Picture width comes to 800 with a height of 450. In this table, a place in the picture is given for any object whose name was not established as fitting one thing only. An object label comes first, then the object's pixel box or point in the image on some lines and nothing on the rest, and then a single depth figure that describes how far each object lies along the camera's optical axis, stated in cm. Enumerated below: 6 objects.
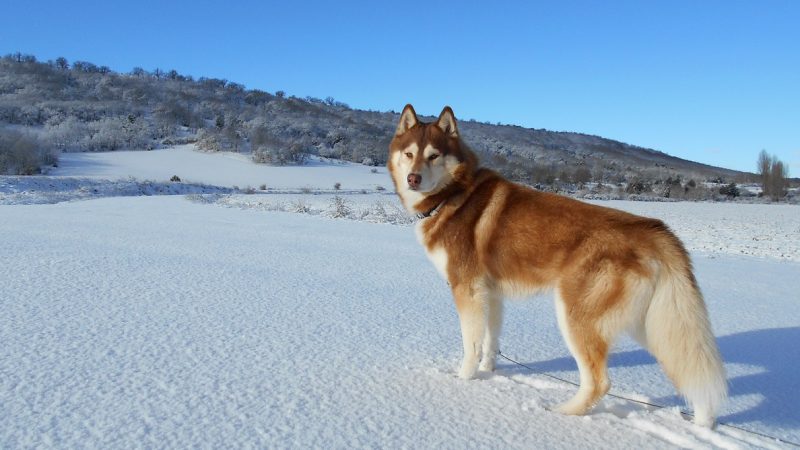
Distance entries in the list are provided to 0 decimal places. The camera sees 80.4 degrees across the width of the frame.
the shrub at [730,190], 4544
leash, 263
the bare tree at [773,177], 4855
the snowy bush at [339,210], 1839
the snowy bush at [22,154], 3256
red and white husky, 271
